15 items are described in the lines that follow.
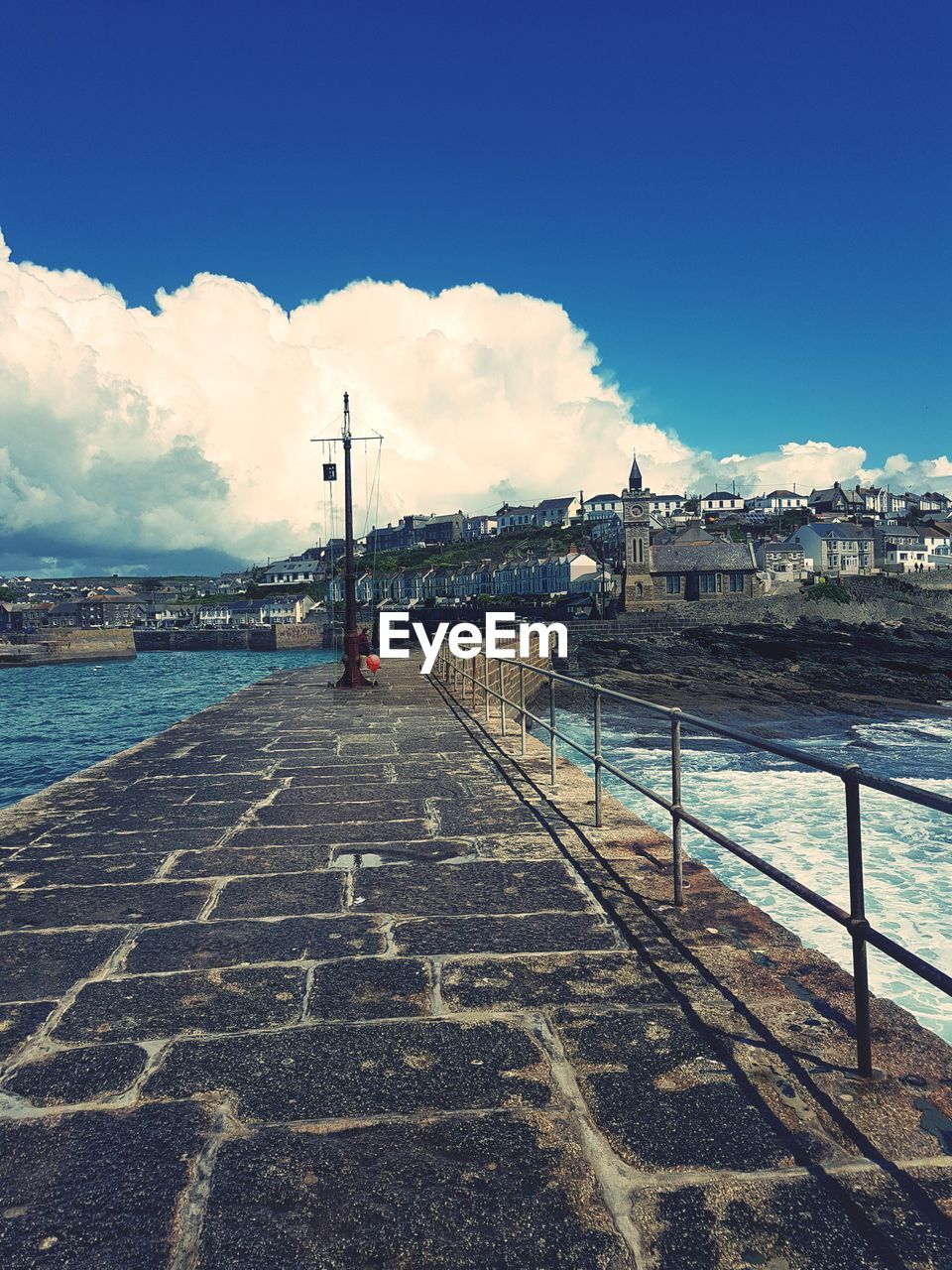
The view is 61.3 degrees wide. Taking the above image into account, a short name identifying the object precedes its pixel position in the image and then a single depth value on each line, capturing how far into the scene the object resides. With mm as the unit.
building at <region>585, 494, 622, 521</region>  157250
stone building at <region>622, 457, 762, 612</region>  81125
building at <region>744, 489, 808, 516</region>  149750
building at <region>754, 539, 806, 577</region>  96750
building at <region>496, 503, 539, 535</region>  167125
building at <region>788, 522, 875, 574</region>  105000
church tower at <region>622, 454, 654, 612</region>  80750
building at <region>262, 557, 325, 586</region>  168125
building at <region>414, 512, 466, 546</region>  184000
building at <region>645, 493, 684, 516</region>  156375
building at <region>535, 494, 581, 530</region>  160625
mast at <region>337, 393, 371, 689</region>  17047
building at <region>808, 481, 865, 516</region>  138625
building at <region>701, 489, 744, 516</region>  151625
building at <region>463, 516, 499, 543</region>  173750
